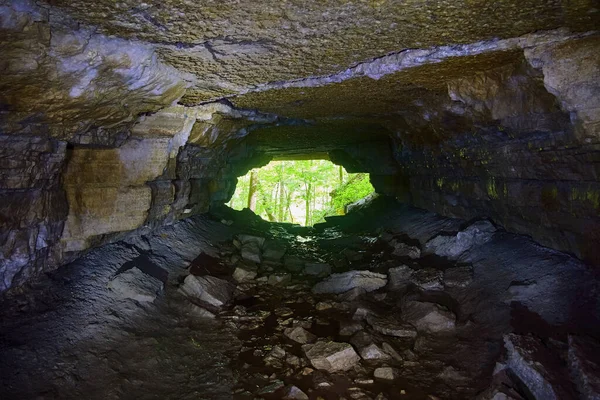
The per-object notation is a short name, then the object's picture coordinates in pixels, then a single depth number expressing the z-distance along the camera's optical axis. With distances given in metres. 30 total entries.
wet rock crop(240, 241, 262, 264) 7.94
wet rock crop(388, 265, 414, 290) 5.91
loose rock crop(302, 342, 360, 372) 3.82
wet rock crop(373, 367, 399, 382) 3.63
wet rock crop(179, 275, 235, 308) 5.48
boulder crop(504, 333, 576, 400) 2.77
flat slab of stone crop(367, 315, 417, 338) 4.39
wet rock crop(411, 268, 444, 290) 5.49
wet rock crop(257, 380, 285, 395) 3.47
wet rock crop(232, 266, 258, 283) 6.71
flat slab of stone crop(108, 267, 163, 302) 4.76
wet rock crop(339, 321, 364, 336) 4.53
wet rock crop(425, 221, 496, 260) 6.20
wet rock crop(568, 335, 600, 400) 2.64
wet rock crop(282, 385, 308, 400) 3.36
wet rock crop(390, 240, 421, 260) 7.16
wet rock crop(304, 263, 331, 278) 7.31
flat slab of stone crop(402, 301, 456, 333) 4.44
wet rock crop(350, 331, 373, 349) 4.13
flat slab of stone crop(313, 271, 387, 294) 5.93
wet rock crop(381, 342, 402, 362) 3.96
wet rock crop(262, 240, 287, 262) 8.45
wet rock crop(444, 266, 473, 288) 5.30
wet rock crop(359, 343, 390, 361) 3.94
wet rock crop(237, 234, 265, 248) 8.70
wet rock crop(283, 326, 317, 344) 4.44
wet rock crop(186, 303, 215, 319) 5.09
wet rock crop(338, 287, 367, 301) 5.62
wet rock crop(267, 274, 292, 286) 6.71
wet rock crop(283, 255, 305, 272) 7.80
